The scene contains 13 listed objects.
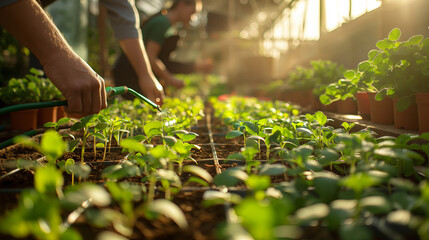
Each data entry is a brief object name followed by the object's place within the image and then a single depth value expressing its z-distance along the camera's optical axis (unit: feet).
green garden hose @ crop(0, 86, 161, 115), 3.47
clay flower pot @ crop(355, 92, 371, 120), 7.27
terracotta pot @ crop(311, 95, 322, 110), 9.66
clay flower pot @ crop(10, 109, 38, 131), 7.37
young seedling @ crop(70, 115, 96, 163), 4.03
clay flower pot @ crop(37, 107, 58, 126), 7.79
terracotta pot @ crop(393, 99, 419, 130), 5.21
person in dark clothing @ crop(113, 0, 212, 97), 12.64
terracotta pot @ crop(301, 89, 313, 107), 11.01
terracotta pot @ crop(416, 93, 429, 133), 4.58
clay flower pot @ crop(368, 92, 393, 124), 6.08
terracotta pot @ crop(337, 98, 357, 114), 8.26
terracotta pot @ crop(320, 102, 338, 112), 9.07
